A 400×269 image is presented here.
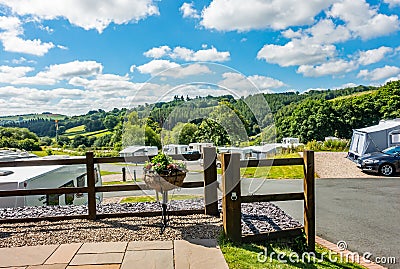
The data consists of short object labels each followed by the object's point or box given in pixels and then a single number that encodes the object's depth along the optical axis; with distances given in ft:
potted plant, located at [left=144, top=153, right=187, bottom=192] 13.14
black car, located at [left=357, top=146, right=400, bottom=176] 39.50
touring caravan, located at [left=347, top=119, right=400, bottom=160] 49.90
